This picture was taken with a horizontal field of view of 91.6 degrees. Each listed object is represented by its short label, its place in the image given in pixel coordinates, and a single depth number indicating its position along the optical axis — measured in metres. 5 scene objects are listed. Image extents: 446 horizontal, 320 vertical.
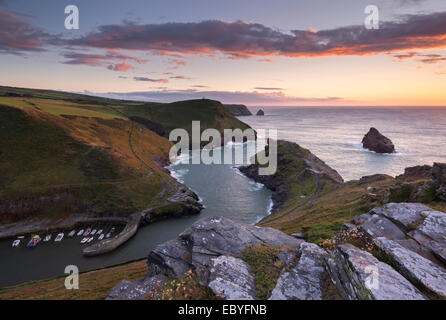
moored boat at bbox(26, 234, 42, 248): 63.29
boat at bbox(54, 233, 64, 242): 66.91
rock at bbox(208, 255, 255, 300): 12.21
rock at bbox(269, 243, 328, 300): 12.05
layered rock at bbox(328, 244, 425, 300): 9.59
